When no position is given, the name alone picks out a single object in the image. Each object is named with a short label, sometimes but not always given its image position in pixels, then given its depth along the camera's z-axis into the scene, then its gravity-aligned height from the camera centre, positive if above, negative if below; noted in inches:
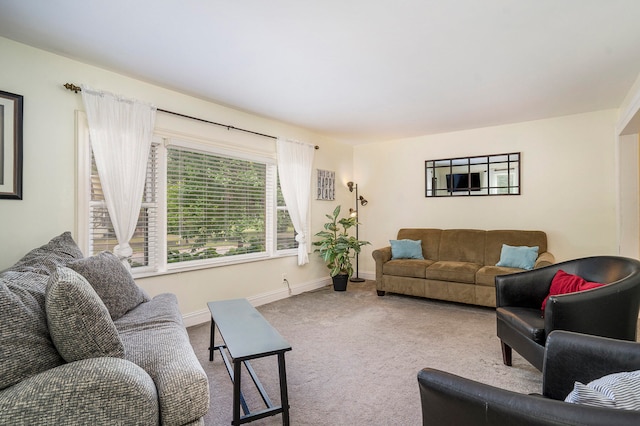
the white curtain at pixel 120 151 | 109.9 +22.8
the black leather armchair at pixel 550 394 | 31.0 -20.8
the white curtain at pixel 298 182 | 179.3 +19.4
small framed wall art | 207.3 +20.0
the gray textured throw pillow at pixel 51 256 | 70.7 -10.1
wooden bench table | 66.5 -27.9
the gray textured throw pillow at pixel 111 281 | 79.0 -17.1
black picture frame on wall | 92.0 +20.4
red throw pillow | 85.8 -18.9
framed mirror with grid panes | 182.4 +23.8
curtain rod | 104.8 +42.2
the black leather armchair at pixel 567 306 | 73.9 -23.0
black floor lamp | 228.3 +9.8
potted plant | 195.0 -21.5
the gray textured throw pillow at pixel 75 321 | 45.6 -15.2
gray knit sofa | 40.8 -21.5
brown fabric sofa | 157.9 -26.5
